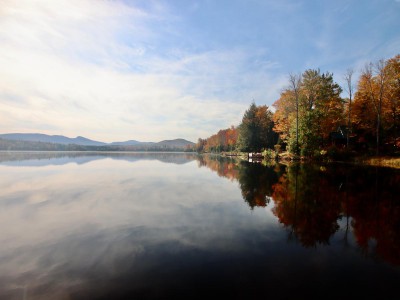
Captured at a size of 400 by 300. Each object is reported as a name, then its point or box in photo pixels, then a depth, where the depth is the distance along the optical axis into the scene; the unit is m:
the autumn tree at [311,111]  34.06
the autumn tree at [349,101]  33.34
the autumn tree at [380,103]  31.70
